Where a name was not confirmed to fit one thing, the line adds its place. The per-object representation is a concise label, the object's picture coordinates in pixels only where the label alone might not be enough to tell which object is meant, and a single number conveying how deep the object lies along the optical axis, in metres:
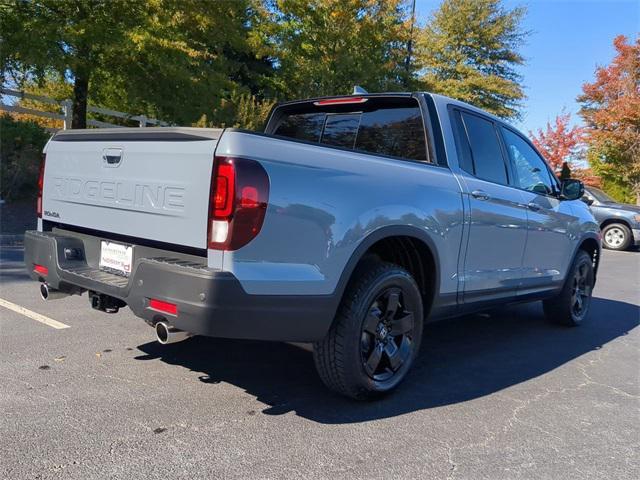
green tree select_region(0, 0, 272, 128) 11.10
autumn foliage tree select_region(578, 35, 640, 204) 24.27
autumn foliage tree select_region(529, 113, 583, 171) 29.19
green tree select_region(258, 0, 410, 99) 16.56
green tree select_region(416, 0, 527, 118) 25.53
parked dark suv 14.63
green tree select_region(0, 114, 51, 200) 11.44
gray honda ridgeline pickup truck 2.66
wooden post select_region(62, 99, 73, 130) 15.59
